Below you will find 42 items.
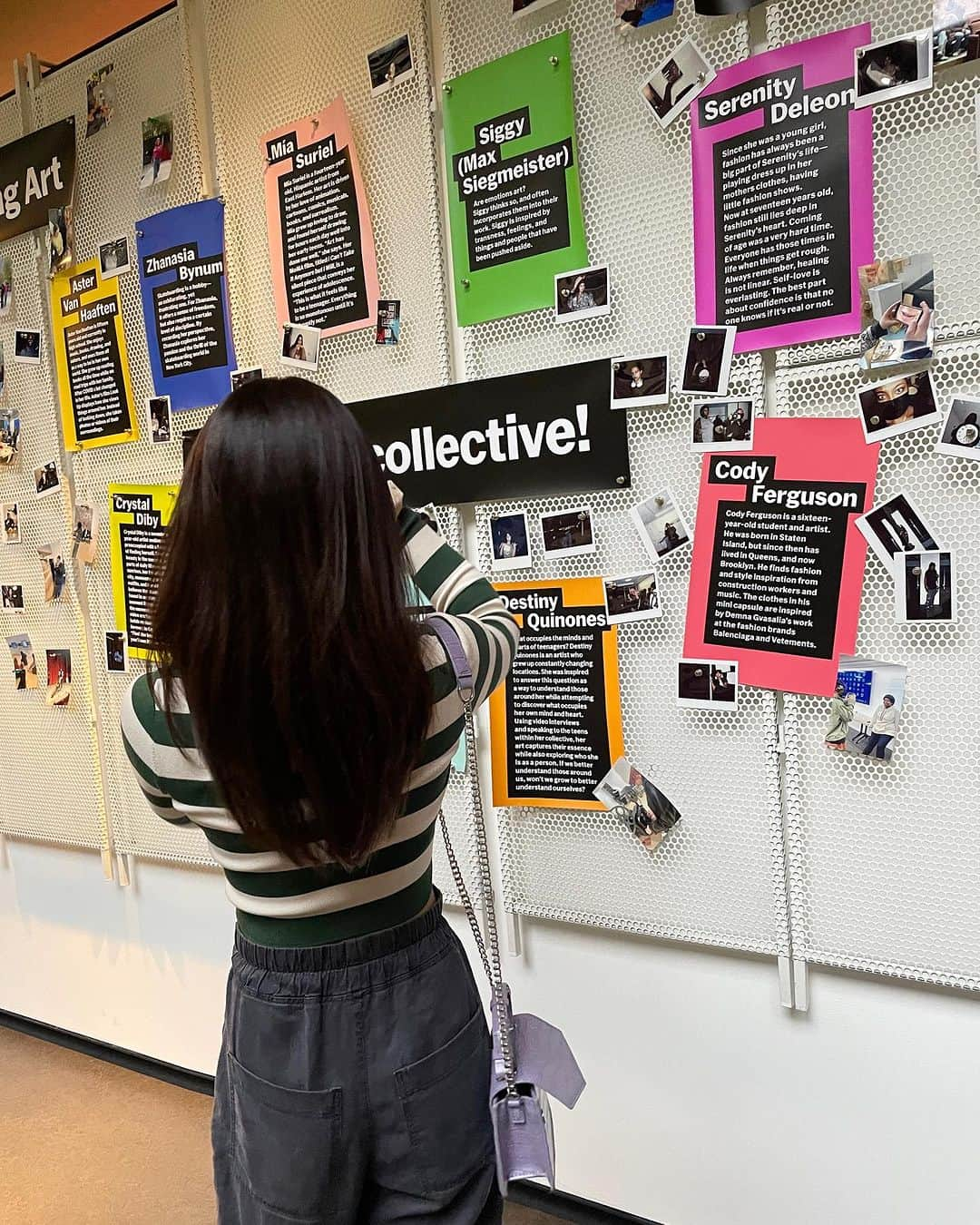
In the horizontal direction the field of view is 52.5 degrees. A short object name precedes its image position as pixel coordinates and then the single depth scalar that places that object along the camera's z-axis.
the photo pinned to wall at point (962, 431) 1.38
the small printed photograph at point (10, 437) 2.69
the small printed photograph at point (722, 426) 1.56
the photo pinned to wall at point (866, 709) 1.48
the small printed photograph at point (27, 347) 2.58
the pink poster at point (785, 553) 1.48
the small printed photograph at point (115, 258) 2.35
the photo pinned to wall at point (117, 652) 2.52
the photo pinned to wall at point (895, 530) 1.44
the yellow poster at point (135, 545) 2.40
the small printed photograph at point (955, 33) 1.31
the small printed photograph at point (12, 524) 2.71
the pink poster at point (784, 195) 1.41
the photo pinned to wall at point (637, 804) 1.71
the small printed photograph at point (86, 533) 2.53
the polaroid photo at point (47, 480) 2.60
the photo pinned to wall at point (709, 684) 1.61
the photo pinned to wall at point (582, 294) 1.67
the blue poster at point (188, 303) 2.18
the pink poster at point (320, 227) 1.94
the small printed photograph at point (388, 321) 1.93
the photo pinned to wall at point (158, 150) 2.22
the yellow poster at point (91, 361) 2.40
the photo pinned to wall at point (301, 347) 2.05
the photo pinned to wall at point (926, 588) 1.42
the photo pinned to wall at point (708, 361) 1.56
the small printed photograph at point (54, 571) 2.62
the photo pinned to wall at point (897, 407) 1.41
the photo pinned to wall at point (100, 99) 2.32
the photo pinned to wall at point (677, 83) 1.52
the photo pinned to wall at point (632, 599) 1.70
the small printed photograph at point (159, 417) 2.34
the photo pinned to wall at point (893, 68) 1.34
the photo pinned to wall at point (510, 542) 1.82
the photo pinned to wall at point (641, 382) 1.63
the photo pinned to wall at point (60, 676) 2.64
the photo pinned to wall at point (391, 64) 1.83
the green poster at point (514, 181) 1.66
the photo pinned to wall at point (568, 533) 1.75
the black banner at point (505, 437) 1.70
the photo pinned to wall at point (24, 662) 2.72
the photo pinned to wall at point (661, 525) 1.66
